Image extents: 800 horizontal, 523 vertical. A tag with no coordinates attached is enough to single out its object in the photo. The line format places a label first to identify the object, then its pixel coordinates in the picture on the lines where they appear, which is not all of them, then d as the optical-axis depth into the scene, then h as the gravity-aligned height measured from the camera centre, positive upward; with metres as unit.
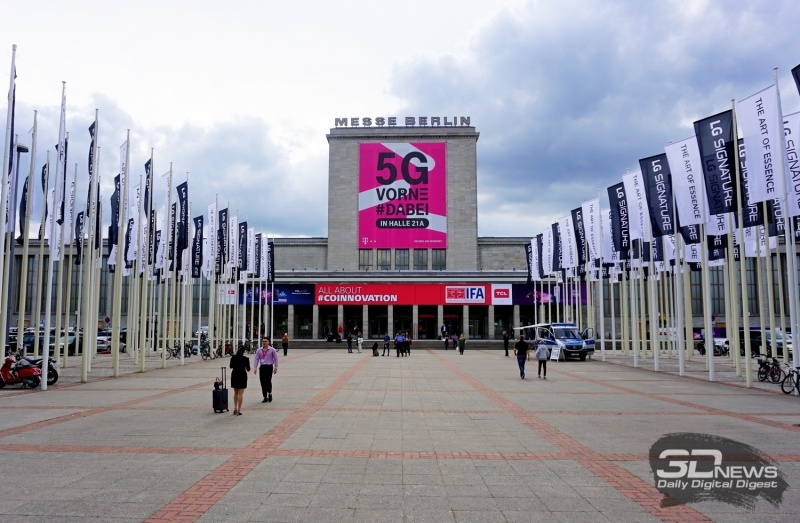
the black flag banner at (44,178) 23.86 +5.35
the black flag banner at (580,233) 38.16 +4.66
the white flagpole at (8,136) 18.27 +5.37
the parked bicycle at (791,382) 18.05 -2.44
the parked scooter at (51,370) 21.27 -2.21
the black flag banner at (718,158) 20.34 +5.09
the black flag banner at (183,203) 29.97 +5.37
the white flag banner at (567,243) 40.03 +4.31
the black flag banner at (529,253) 52.85 +4.72
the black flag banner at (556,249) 43.00 +4.18
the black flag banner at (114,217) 25.41 +4.08
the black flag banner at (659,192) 25.55 +4.88
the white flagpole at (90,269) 22.50 +1.85
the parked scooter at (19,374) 19.92 -2.16
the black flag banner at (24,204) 23.62 +4.35
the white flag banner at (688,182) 22.59 +4.76
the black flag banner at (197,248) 33.97 +3.49
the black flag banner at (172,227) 30.60 +4.40
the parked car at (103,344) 48.03 -2.87
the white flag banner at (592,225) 35.56 +4.95
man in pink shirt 15.62 -1.48
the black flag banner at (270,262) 50.00 +3.88
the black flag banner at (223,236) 36.25 +4.46
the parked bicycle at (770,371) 21.81 -2.51
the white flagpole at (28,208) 20.58 +3.80
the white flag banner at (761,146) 18.63 +5.03
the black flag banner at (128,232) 29.72 +3.96
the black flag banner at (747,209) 20.58 +3.54
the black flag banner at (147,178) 26.23 +5.85
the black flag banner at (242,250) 40.03 +3.94
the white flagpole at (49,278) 19.28 +1.13
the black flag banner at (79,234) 29.48 +3.95
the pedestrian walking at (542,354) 23.83 -1.95
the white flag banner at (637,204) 28.34 +4.92
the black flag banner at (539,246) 48.35 +4.91
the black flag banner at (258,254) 46.88 +4.32
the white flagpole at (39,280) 24.14 +1.26
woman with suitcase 13.83 -1.60
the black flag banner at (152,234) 30.59 +4.07
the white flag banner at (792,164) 18.41 +4.40
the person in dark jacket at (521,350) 23.08 -1.75
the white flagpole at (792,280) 18.04 +0.75
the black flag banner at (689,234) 25.08 +3.03
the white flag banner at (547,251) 46.00 +4.29
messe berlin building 68.69 +9.06
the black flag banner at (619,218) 30.14 +4.50
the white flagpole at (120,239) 24.02 +2.89
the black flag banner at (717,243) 27.83 +2.89
